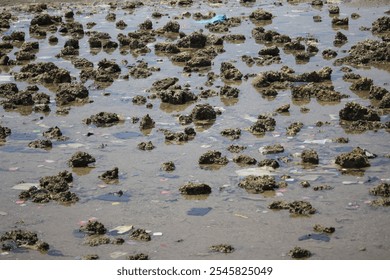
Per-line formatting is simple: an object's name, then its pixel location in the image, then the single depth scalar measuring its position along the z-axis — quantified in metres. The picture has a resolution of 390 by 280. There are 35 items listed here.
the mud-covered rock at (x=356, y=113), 14.47
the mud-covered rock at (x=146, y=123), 14.70
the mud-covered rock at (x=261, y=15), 22.74
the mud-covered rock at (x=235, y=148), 13.41
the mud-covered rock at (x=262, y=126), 14.17
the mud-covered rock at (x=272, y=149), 13.18
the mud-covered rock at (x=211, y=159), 12.95
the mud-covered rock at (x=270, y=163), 12.61
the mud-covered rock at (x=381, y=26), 20.74
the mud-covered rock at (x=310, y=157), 12.69
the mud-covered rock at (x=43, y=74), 17.70
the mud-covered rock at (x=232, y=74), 17.22
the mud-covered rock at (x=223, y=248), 10.20
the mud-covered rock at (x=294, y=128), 14.03
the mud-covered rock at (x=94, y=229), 10.87
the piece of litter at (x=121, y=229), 10.90
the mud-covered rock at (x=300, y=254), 9.96
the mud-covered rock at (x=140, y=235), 10.64
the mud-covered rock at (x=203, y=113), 14.91
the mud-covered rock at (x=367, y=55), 18.05
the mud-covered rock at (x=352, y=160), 12.48
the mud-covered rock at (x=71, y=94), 16.49
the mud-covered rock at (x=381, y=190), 11.53
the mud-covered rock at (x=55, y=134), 14.44
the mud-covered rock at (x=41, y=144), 14.06
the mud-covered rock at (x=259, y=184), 11.90
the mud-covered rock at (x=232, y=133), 14.01
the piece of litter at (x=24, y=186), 12.47
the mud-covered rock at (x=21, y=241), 10.53
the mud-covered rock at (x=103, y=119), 15.07
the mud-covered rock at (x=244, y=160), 12.83
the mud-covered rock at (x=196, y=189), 11.88
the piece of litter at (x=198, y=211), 11.34
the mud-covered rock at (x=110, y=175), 12.62
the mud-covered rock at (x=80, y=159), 13.08
